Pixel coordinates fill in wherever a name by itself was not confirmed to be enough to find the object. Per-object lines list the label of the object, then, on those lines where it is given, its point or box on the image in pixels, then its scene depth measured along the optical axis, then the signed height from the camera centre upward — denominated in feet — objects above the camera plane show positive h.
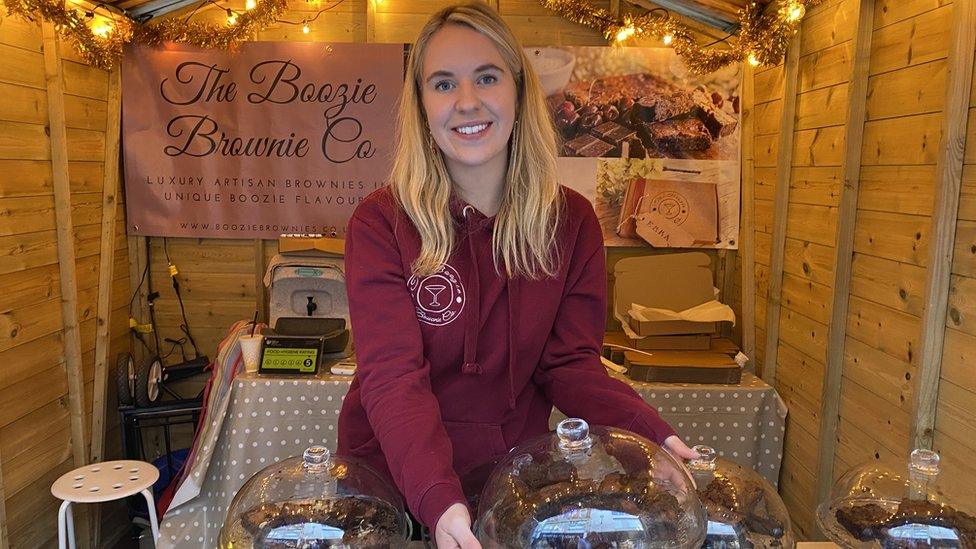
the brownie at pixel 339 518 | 3.01 -1.46
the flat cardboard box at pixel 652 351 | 9.50 -2.01
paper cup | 9.16 -2.09
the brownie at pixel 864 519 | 3.25 -1.53
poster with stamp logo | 10.23 +1.06
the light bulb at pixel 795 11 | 8.07 +2.31
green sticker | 8.93 -2.14
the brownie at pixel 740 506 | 3.14 -1.42
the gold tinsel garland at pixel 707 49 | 8.50 +2.35
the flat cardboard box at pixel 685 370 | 8.81 -2.16
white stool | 7.89 -3.49
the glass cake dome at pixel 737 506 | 3.08 -1.43
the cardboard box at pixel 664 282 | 10.06 -1.16
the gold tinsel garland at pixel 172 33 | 9.32 +2.35
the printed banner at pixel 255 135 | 10.39 +0.94
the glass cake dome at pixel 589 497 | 2.68 -1.23
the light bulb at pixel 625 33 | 9.98 +2.51
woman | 4.15 -0.42
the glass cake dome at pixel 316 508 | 2.98 -1.44
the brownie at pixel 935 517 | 3.07 -1.43
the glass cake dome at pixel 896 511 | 3.08 -1.46
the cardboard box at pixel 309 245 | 9.78 -0.69
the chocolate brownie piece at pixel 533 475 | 2.94 -1.21
